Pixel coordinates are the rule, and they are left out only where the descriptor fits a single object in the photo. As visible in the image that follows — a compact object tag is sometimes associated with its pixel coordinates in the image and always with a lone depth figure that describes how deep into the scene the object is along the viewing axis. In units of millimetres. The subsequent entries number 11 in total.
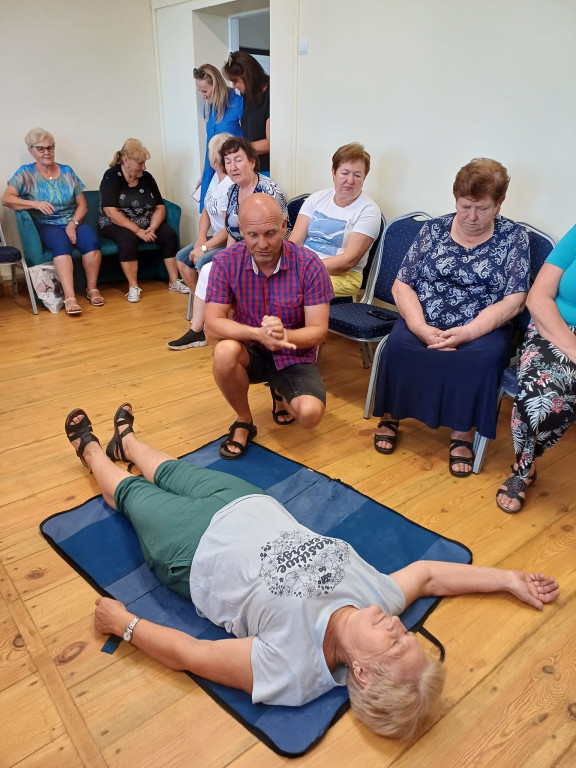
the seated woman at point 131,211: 4406
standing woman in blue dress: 3994
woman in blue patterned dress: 2234
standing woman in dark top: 3832
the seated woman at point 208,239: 3557
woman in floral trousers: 1996
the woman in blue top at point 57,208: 4105
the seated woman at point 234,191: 3084
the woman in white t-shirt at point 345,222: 2945
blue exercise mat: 1349
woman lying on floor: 1228
